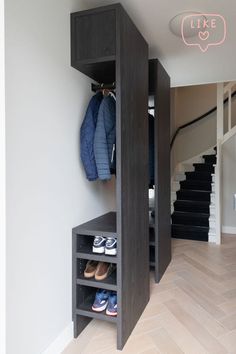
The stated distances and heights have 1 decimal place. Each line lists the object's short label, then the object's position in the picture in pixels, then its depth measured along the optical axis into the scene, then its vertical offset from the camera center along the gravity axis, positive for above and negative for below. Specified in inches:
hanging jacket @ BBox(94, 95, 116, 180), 67.6 +10.9
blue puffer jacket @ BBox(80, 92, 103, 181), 68.4 +9.6
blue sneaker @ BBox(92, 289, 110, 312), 67.3 -32.6
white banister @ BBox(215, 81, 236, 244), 152.9 +27.2
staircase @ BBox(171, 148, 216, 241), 157.6 -15.5
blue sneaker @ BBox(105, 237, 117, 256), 65.0 -17.3
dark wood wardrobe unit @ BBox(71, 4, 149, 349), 62.4 +4.5
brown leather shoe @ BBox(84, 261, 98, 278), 68.5 -24.7
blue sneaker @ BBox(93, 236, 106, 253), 66.6 -17.0
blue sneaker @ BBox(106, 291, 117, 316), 65.6 -33.0
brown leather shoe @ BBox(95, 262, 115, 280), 67.9 -25.0
